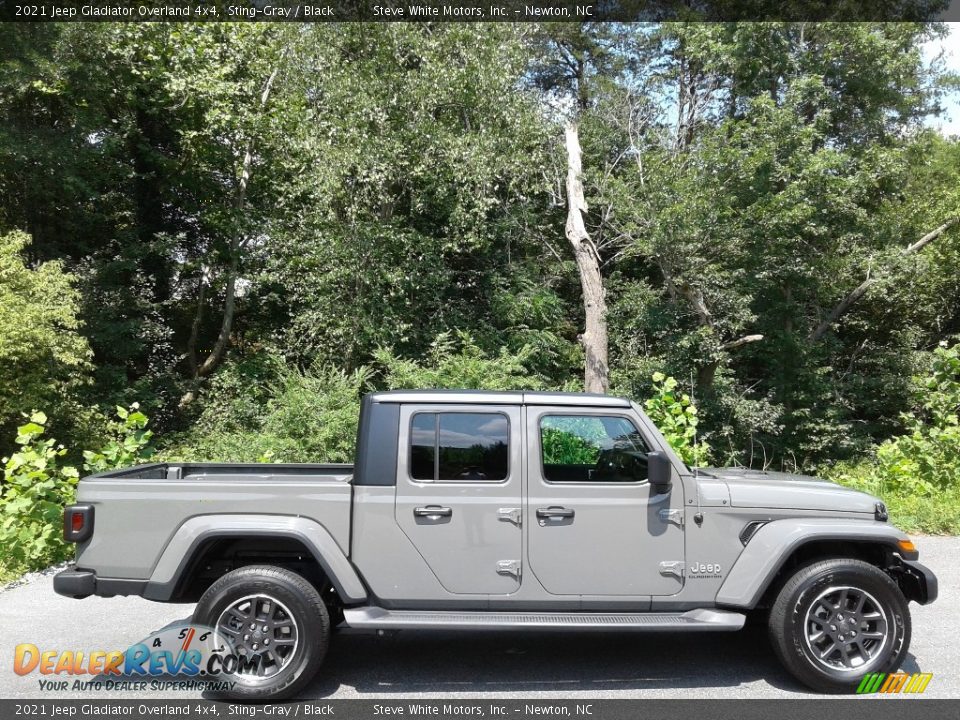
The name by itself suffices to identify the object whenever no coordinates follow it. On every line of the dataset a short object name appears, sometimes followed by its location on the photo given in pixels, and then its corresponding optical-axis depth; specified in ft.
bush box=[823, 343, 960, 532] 32.50
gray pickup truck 14.48
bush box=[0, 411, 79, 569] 24.34
